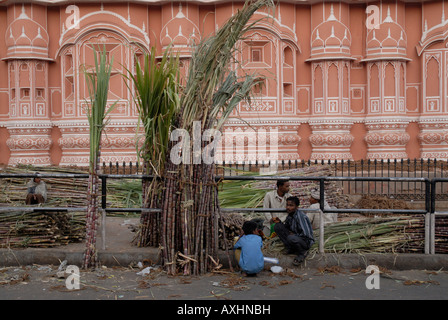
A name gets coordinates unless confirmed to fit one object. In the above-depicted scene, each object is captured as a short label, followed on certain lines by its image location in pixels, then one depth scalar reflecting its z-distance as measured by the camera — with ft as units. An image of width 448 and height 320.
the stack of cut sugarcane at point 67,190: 28.81
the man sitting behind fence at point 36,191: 27.37
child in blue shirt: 20.38
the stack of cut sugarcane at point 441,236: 22.35
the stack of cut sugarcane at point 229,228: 22.20
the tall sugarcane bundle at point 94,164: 21.29
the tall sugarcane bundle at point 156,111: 21.43
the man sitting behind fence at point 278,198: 24.78
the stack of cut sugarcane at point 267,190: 32.09
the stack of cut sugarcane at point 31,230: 23.29
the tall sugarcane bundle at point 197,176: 20.59
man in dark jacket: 21.80
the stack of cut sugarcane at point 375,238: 22.71
